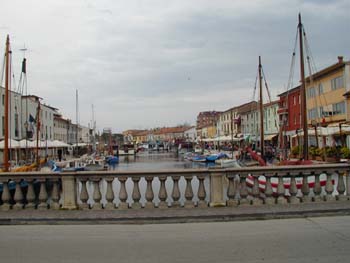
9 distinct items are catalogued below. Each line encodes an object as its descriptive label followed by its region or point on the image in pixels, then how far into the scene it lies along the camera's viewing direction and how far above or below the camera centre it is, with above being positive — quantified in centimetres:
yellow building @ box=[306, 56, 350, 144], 4722 +667
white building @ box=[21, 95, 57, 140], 6516 +643
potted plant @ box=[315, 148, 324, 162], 3316 -112
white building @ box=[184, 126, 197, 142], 18822 +544
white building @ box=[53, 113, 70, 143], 9431 +505
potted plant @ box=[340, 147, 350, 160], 2961 -92
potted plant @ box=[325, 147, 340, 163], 2973 -103
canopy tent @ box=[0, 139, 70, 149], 3790 +46
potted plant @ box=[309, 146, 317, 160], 3608 -97
